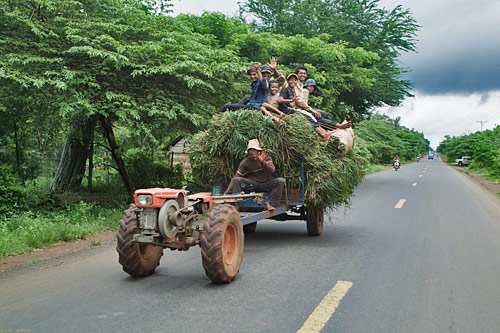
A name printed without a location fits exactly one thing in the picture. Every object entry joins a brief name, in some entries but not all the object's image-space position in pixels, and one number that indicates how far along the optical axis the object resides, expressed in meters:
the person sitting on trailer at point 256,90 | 8.01
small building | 28.96
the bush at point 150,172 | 13.85
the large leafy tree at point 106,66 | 8.78
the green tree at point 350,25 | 20.84
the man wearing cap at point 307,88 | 9.09
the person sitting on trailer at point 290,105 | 7.64
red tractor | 4.72
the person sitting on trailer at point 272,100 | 7.60
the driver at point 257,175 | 6.84
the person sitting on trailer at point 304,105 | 8.36
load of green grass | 7.16
